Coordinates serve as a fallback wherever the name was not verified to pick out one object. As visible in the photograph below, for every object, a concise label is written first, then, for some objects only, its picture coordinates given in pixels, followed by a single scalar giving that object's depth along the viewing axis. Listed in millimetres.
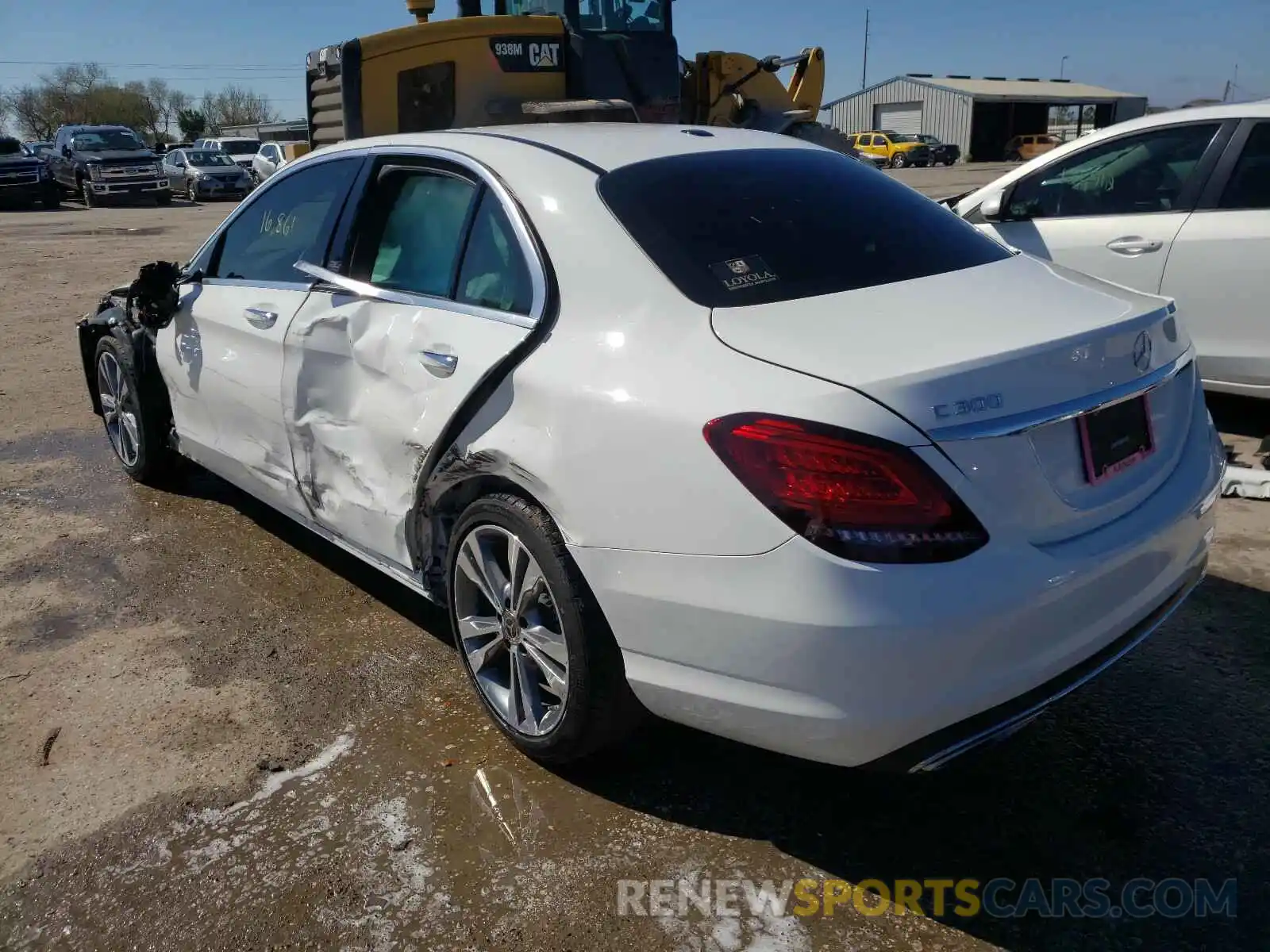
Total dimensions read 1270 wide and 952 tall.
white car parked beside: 5098
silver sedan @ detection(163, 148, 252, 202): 30641
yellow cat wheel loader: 8695
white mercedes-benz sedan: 2170
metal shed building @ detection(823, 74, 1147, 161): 61250
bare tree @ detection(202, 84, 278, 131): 93438
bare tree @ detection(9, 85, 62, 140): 76562
